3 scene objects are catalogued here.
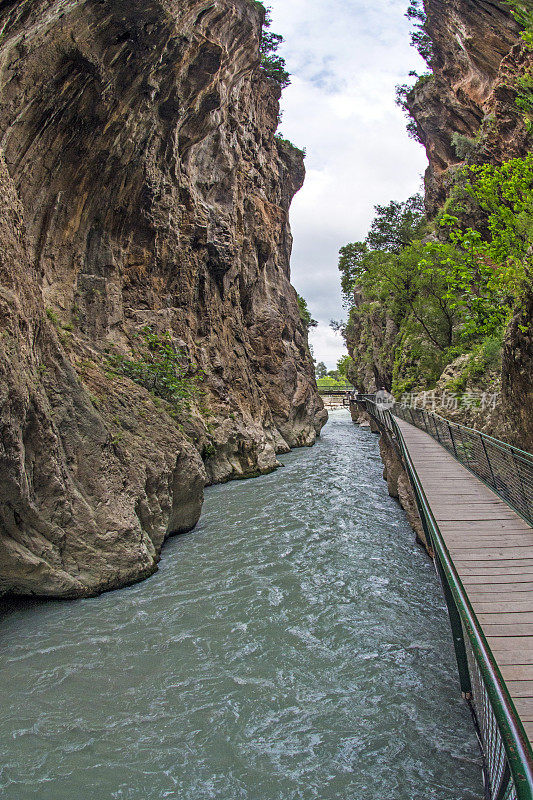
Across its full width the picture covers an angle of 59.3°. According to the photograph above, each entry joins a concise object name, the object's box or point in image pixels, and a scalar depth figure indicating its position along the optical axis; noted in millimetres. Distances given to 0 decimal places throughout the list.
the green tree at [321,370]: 156500
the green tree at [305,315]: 54872
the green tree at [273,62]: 32969
